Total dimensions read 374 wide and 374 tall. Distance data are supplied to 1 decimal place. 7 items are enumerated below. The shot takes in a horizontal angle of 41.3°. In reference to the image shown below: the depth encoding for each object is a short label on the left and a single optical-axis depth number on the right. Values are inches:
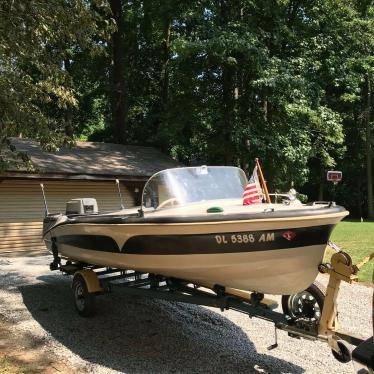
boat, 195.0
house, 587.2
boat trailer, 181.3
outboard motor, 337.7
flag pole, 244.6
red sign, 219.5
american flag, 226.2
